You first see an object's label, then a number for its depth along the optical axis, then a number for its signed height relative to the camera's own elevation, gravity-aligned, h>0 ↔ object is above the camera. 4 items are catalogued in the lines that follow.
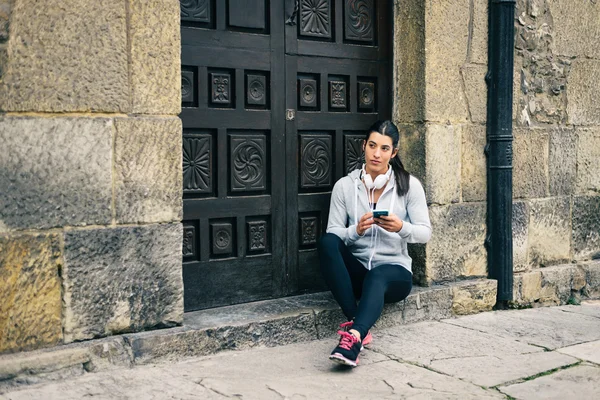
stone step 3.40 -0.88
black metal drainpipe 5.06 +0.17
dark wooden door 4.22 +0.23
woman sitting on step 4.11 -0.35
